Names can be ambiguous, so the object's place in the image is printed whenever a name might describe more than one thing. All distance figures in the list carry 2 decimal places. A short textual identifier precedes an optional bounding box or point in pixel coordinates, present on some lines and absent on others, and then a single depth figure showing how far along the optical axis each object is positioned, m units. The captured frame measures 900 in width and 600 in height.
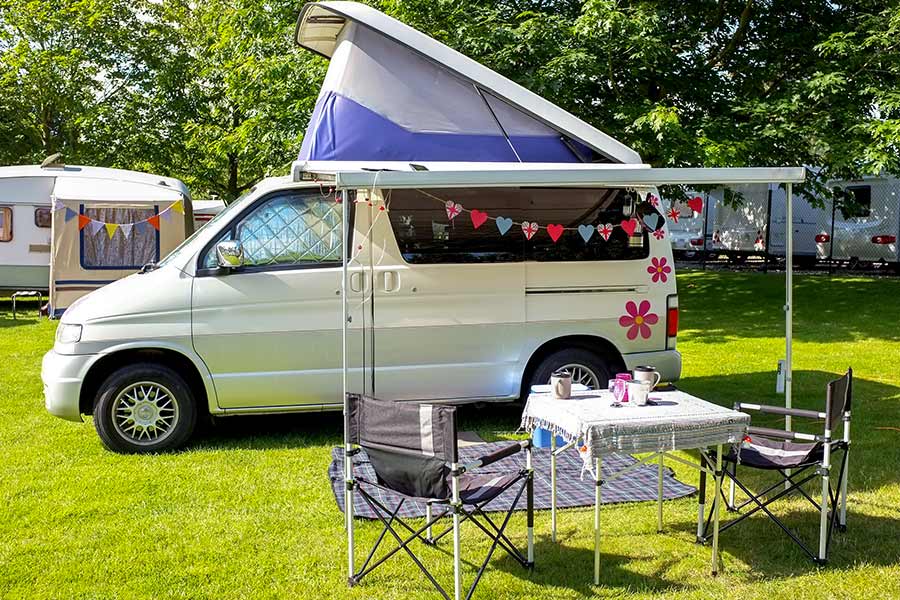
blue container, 4.56
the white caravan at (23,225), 14.77
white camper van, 5.97
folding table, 3.87
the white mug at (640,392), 4.29
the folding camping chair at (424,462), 3.65
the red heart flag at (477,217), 5.78
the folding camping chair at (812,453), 4.12
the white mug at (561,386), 4.46
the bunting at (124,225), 12.84
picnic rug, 5.07
